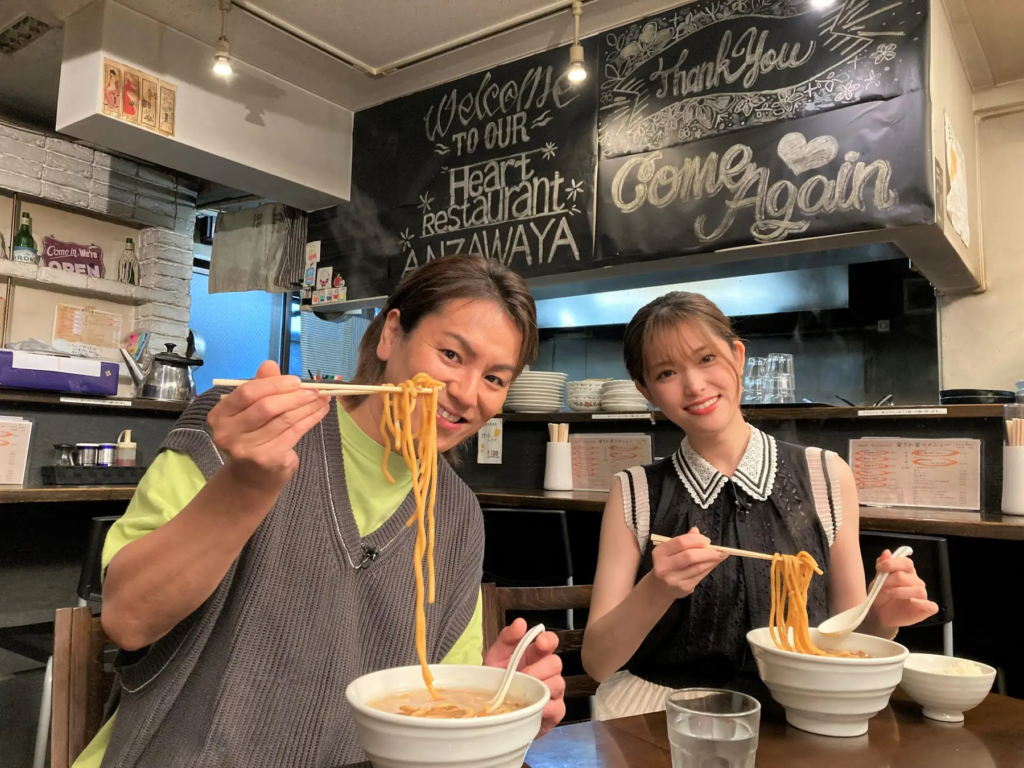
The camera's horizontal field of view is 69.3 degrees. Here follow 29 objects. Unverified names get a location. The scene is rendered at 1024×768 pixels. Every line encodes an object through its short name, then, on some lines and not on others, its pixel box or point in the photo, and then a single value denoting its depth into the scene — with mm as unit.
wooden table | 860
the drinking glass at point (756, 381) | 3248
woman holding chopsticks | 1456
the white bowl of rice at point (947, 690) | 986
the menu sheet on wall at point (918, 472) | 2684
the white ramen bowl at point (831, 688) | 910
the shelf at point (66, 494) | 2758
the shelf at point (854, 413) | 2591
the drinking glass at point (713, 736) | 749
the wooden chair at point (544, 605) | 1422
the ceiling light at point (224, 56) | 3111
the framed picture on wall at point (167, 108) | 3406
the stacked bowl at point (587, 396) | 3461
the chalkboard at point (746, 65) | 2648
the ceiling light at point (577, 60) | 3070
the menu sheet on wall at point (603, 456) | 3359
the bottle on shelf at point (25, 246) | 4402
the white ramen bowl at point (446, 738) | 632
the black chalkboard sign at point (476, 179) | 3451
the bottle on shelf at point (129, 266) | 5004
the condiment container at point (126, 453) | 3705
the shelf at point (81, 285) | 4406
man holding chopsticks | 849
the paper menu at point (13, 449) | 3451
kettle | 4223
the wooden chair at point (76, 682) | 1040
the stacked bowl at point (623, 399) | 3314
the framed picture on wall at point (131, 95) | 3264
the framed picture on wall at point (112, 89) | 3203
